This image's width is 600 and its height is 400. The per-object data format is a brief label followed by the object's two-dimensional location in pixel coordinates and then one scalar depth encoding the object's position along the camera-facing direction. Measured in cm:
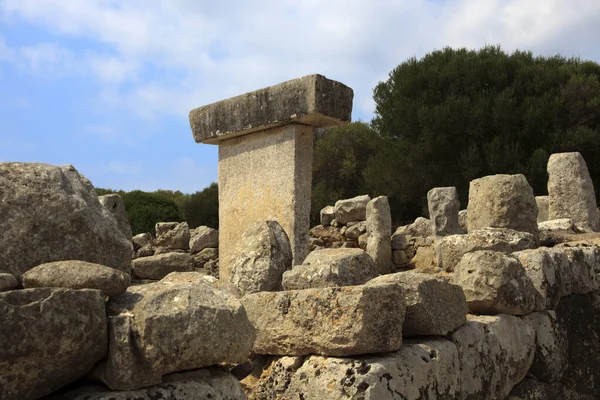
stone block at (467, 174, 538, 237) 760
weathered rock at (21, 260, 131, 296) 199
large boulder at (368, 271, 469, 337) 308
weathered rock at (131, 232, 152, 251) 1286
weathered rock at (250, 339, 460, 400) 258
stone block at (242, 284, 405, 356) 263
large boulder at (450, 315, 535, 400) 331
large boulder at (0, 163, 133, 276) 219
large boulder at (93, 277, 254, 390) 197
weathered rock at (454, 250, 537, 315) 381
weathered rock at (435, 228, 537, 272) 561
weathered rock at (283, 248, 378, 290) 355
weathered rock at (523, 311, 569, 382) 418
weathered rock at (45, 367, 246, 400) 197
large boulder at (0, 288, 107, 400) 178
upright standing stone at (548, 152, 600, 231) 1160
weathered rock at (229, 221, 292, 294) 422
